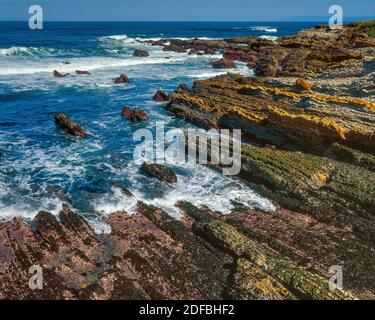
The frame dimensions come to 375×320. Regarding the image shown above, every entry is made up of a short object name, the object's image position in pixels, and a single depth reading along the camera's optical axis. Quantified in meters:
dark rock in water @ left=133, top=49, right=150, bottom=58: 69.56
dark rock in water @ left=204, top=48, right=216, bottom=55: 76.62
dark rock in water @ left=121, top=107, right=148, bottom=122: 28.58
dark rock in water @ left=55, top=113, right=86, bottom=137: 25.23
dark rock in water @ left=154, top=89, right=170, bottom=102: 34.28
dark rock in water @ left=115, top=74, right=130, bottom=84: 43.19
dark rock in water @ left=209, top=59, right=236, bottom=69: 54.66
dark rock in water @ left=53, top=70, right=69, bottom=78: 46.41
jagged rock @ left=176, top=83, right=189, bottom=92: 34.83
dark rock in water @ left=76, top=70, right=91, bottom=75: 48.85
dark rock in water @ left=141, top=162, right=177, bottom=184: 18.40
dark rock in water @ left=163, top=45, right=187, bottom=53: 80.54
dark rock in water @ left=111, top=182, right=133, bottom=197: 17.09
